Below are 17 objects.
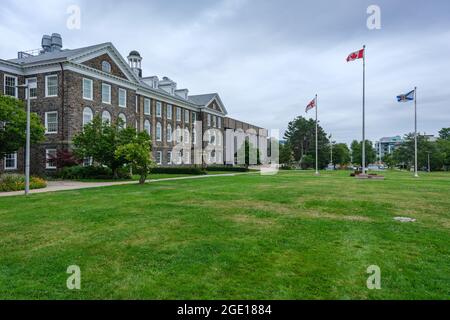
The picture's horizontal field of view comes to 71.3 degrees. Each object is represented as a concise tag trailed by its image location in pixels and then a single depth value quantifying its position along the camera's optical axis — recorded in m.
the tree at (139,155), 19.84
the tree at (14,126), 18.84
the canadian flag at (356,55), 25.89
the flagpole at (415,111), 32.27
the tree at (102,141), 23.84
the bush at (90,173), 24.91
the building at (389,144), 193.99
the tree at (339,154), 76.88
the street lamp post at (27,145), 14.41
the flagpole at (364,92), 26.92
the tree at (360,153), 83.19
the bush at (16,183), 16.27
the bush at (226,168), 42.44
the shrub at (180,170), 33.47
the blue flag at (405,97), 28.63
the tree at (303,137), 75.75
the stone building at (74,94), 27.84
